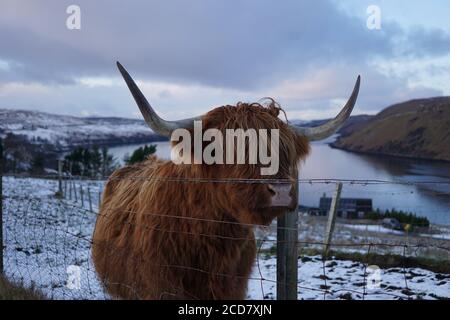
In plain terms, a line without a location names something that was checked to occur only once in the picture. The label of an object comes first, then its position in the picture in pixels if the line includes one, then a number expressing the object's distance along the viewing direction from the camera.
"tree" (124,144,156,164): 16.35
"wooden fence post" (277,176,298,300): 3.76
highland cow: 3.14
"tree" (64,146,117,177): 26.95
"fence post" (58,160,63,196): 18.89
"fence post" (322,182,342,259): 9.24
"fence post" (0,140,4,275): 5.29
